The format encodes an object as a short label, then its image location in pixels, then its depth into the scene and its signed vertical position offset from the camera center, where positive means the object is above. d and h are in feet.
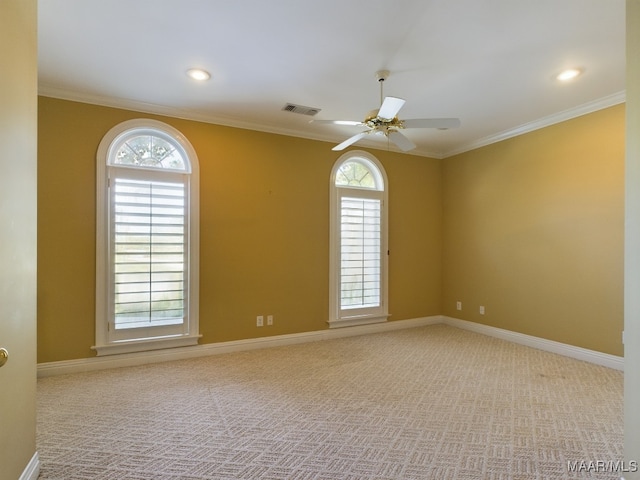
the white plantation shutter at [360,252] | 15.65 -0.55
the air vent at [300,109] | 12.14 +5.01
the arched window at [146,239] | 11.36 +0.04
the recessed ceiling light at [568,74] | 9.55 +5.03
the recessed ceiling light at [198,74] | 9.62 +5.02
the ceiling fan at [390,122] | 8.19 +3.27
